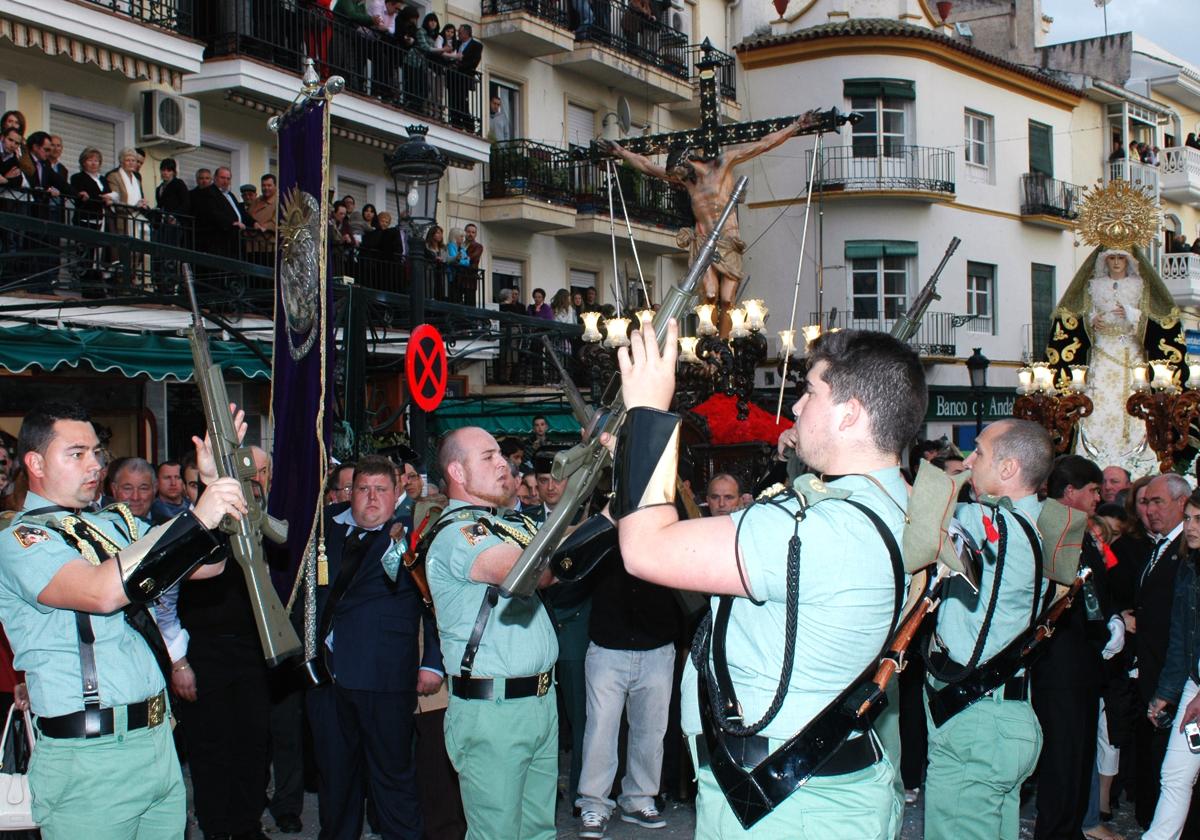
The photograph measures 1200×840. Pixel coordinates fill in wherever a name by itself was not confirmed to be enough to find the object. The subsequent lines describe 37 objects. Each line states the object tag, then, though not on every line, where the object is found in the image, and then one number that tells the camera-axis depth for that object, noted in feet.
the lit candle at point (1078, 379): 43.01
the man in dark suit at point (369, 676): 18.67
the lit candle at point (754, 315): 42.22
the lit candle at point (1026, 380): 42.75
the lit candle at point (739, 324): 41.55
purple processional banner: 16.38
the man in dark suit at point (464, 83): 58.18
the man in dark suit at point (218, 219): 43.39
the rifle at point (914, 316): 27.27
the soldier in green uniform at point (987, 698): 14.44
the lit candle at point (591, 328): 42.29
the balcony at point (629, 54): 67.41
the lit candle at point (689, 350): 41.68
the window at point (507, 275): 64.23
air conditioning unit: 45.09
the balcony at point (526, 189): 62.59
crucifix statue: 42.70
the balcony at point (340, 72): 47.11
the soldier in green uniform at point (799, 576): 8.82
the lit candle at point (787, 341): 39.42
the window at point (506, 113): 64.34
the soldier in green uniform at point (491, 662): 15.39
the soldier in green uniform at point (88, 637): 11.89
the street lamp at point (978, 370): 57.06
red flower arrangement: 40.19
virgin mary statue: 43.32
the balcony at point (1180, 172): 104.06
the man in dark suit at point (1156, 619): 19.92
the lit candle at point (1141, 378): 41.34
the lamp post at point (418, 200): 29.63
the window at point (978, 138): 86.28
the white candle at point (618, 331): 39.55
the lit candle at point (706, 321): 42.73
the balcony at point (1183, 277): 99.60
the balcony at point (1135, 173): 96.07
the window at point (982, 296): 85.97
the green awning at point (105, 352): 31.81
